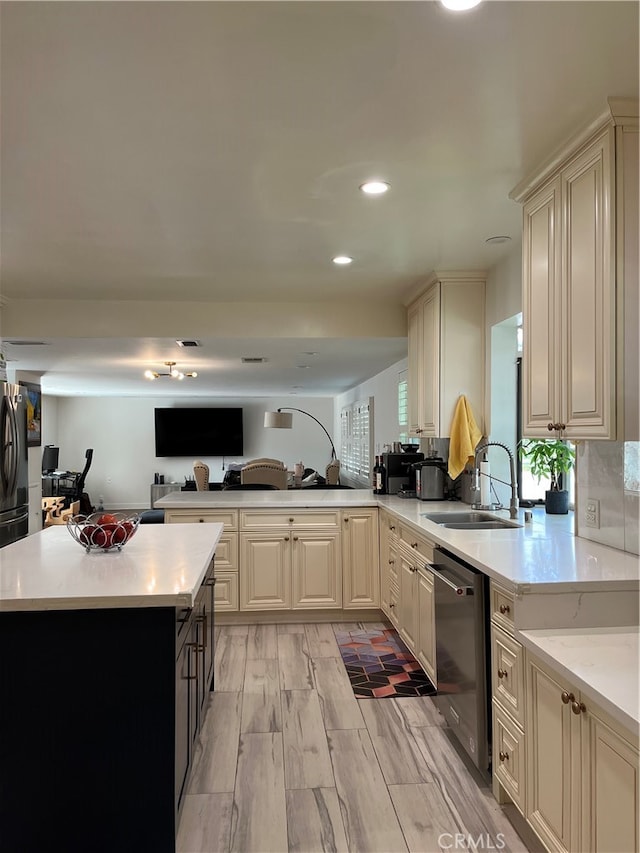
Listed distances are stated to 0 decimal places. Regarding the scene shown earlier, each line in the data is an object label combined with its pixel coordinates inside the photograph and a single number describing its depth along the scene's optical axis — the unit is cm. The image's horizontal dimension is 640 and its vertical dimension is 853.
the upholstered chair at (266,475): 629
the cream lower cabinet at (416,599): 302
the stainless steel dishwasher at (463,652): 226
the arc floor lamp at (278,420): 934
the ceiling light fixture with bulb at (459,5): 140
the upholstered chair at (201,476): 811
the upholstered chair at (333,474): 837
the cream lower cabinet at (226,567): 423
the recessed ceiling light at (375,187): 243
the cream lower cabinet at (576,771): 137
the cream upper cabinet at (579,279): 184
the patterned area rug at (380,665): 320
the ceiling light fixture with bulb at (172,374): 708
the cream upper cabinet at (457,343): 377
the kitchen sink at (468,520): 324
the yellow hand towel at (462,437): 366
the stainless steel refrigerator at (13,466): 493
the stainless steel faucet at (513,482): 328
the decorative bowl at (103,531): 239
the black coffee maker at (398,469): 463
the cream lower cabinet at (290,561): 426
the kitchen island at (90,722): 180
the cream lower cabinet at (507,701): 195
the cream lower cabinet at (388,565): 390
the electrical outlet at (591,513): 252
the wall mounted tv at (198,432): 1173
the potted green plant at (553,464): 325
